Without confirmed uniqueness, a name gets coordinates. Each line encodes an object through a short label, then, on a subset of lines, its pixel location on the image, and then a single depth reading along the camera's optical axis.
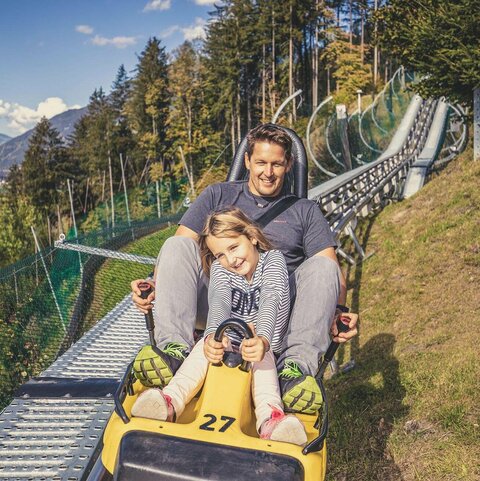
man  1.97
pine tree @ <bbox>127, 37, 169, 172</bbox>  38.28
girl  1.74
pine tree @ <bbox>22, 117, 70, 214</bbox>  40.47
